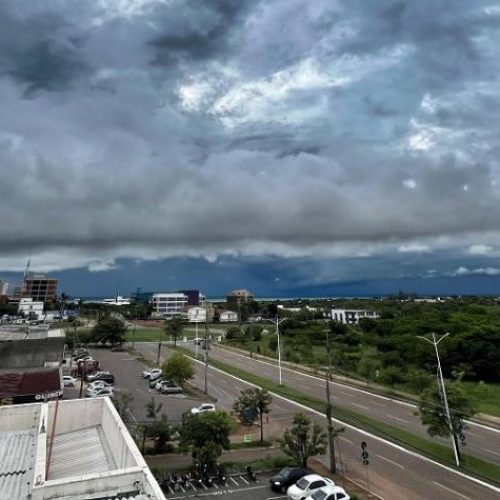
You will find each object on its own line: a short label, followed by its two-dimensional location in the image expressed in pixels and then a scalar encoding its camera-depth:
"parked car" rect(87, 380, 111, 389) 52.00
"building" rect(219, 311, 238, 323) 196.25
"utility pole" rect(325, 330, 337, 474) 29.03
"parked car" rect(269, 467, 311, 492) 26.83
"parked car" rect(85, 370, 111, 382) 58.70
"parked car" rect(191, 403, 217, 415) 43.60
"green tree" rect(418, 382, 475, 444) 32.84
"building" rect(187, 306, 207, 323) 185.88
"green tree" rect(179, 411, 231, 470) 27.42
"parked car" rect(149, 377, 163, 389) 57.12
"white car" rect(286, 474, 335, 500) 25.00
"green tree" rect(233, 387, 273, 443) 36.06
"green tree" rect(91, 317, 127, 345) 97.31
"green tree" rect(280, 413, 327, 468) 29.26
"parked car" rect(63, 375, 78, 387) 57.76
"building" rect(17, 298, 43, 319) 184.25
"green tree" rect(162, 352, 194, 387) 54.09
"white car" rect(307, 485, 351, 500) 23.83
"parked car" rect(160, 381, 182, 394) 55.03
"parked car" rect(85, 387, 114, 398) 50.11
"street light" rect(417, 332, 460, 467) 31.80
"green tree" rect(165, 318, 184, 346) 106.43
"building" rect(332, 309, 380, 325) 171.52
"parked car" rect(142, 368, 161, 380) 61.75
